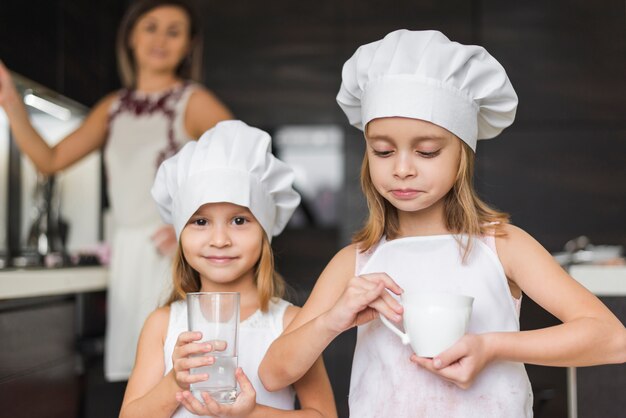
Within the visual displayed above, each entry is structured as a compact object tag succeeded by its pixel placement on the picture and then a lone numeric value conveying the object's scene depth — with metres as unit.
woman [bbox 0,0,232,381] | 2.34
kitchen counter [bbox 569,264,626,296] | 1.80
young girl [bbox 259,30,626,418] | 1.21
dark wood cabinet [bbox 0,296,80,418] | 2.07
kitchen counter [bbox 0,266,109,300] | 2.04
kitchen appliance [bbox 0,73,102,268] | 3.12
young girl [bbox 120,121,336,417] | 1.50
